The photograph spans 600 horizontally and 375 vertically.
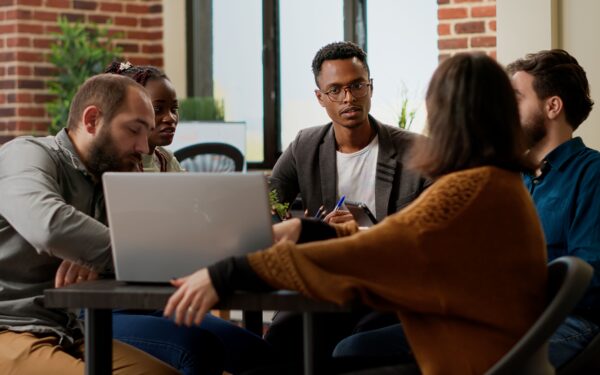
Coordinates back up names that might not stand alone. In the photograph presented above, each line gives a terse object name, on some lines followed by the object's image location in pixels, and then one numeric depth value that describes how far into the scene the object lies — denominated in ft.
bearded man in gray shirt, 7.73
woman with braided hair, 10.52
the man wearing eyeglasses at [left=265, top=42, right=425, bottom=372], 10.57
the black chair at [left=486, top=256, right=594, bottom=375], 6.26
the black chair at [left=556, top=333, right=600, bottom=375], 7.66
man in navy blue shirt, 8.21
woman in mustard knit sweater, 6.31
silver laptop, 6.72
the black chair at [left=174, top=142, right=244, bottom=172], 20.27
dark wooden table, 6.45
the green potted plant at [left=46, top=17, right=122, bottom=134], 21.48
